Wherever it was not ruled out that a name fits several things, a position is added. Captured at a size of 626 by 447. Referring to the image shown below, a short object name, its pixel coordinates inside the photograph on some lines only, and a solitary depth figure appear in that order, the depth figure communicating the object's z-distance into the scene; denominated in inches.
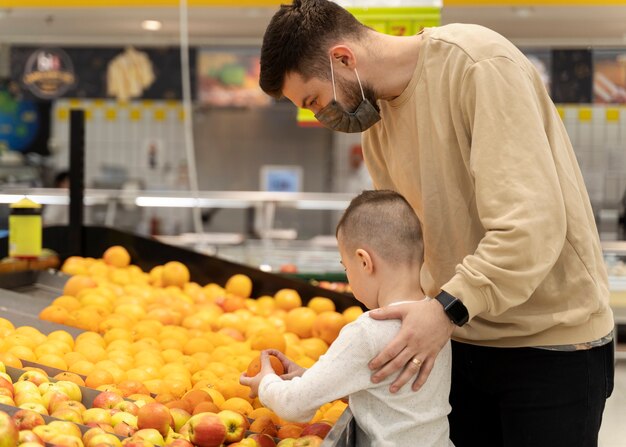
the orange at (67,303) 121.1
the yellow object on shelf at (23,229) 137.6
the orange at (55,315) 115.6
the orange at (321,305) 133.4
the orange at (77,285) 131.7
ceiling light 343.6
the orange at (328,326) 121.6
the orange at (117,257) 151.3
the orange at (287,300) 137.1
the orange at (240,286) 145.0
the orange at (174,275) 147.2
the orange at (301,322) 125.5
